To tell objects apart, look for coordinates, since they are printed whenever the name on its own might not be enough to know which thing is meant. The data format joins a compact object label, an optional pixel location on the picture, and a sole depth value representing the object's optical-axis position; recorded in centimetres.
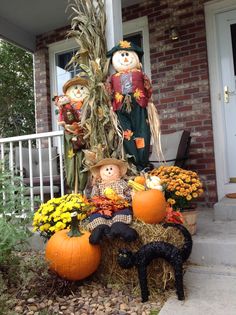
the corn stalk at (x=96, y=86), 292
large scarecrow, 288
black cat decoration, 215
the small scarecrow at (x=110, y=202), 232
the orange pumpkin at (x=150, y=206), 238
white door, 427
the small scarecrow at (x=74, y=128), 306
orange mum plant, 280
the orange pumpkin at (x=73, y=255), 236
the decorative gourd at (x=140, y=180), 268
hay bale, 230
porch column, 305
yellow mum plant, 259
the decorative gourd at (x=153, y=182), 258
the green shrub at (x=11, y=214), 220
